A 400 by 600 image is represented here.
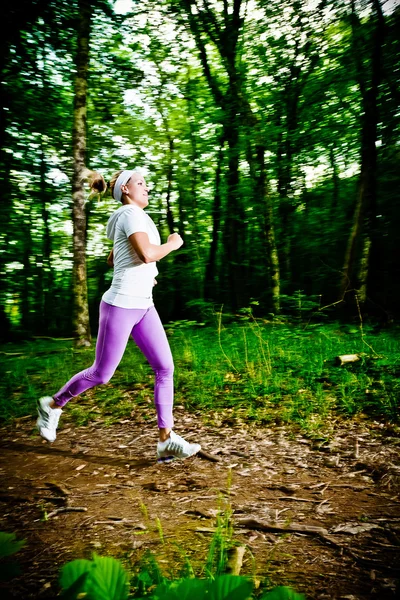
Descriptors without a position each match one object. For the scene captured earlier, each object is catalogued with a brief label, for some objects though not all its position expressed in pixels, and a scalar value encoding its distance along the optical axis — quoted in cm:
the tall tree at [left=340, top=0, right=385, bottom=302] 889
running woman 287
